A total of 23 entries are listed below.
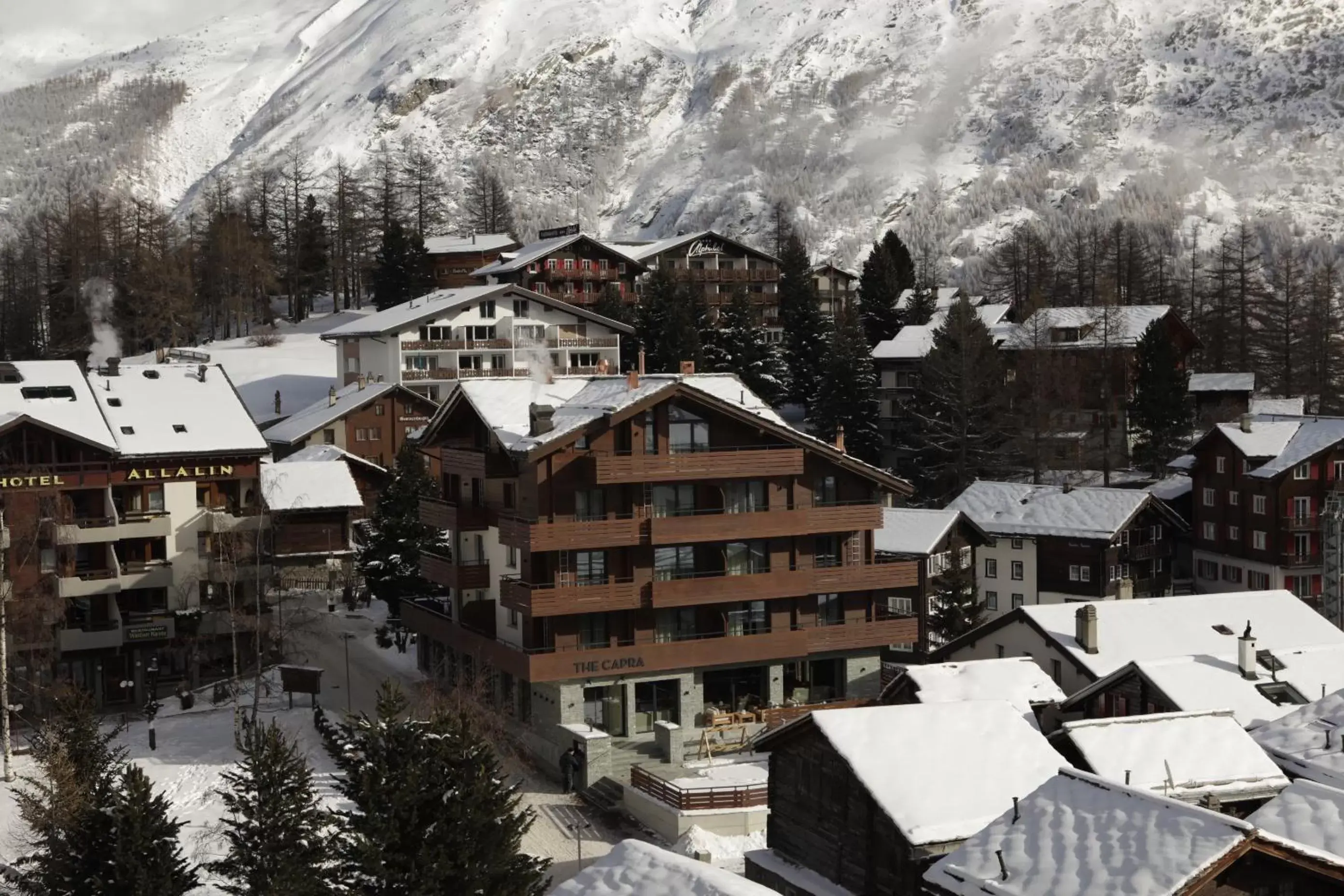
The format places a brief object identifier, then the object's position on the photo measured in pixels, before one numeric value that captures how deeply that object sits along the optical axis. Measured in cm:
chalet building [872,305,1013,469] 9644
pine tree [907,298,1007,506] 8656
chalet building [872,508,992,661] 6406
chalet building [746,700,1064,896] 2984
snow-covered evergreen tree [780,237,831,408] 10150
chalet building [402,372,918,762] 4819
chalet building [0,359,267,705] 5366
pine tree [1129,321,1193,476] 8756
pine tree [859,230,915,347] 10962
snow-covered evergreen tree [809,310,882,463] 9112
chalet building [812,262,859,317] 12344
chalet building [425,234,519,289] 12762
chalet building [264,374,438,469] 8575
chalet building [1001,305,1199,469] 8944
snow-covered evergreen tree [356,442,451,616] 6294
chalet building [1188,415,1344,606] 7175
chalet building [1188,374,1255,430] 9281
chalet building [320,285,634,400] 9462
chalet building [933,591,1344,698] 4522
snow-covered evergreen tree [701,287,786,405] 9862
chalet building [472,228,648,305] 11331
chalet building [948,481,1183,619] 7156
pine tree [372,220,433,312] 12219
